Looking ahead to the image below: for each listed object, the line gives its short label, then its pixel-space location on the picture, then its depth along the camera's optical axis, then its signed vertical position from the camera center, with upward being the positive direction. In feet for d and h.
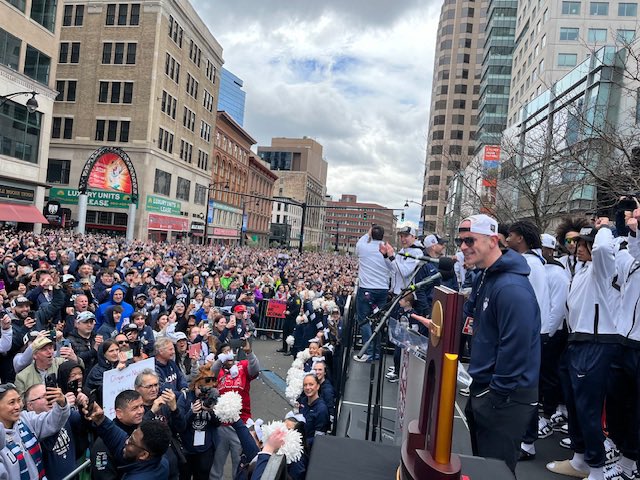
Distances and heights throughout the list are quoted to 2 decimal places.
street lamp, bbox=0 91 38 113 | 51.66 +12.30
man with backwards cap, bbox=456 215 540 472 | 10.14 -1.90
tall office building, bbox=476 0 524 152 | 238.27 +99.11
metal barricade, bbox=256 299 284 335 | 55.36 -9.74
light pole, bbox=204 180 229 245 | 170.90 +19.73
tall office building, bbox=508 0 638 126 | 153.28 +77.57
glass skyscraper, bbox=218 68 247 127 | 480.23 +146.49
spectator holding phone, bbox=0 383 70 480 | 12.23 -5.89
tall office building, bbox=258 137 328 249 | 467.11 +71.32
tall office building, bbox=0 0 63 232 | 92.32 +23.47
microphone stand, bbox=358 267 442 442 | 13.43 -2.66
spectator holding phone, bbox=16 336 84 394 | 17.10 -5.44
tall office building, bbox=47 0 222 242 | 143.95 +38.92
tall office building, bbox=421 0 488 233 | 314.55 +114.99
